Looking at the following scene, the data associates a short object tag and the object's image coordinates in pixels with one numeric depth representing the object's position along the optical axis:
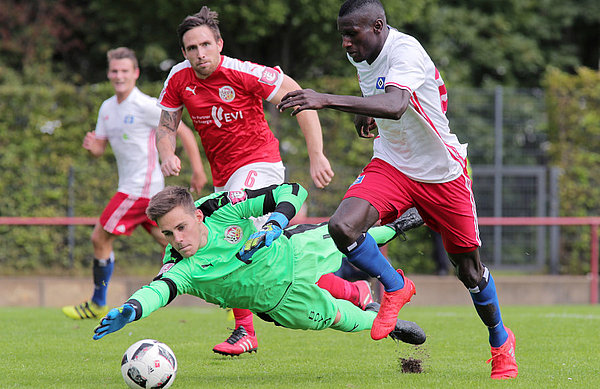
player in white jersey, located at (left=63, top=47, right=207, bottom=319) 17.86
